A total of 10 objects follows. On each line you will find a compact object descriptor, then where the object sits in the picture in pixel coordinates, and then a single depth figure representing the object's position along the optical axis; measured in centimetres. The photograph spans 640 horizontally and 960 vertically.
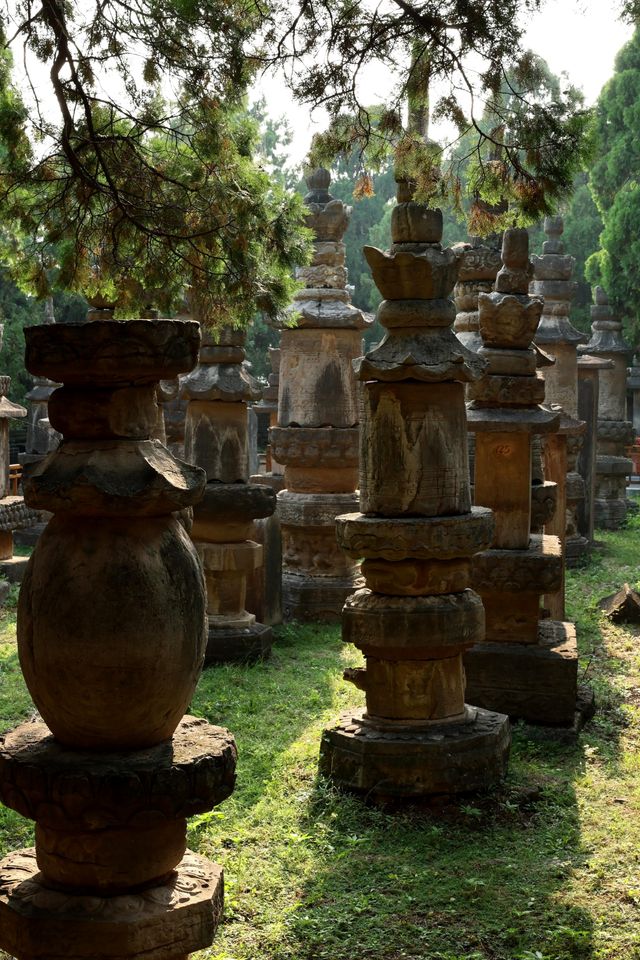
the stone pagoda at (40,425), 1647
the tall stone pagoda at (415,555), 588
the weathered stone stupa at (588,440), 1532
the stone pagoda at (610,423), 1875
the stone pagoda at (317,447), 1113
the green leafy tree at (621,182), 2134
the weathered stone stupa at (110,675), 314
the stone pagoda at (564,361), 1457
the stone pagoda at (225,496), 930
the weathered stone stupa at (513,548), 725
